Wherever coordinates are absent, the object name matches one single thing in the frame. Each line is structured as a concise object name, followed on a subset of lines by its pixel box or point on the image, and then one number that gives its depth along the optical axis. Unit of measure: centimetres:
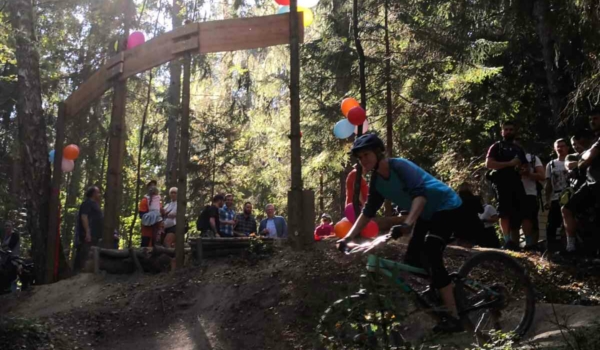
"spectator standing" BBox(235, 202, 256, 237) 1150
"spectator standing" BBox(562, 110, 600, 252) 688
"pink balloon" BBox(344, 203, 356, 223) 884
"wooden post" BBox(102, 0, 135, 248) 1016
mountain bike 311
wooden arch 850
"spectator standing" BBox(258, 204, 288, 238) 1182
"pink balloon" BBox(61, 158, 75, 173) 1141
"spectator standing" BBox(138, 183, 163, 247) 1130
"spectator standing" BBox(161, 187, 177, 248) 1119
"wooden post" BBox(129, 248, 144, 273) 970
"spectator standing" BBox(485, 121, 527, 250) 802
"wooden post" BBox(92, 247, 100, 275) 982
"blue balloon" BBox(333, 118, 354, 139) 1001
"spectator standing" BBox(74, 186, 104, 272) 1081
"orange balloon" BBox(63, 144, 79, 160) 1165
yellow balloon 887
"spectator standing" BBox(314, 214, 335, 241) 1192
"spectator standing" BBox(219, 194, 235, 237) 1095
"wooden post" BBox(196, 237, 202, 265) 897
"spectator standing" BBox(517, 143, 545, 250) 818
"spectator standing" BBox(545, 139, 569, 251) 810
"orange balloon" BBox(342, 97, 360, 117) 999
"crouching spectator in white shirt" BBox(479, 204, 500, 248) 945
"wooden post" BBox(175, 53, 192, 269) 887
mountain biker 451
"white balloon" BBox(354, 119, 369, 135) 1001
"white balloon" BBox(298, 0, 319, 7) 885
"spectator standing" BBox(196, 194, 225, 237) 1069
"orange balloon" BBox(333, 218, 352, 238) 845
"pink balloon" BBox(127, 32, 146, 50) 1090
